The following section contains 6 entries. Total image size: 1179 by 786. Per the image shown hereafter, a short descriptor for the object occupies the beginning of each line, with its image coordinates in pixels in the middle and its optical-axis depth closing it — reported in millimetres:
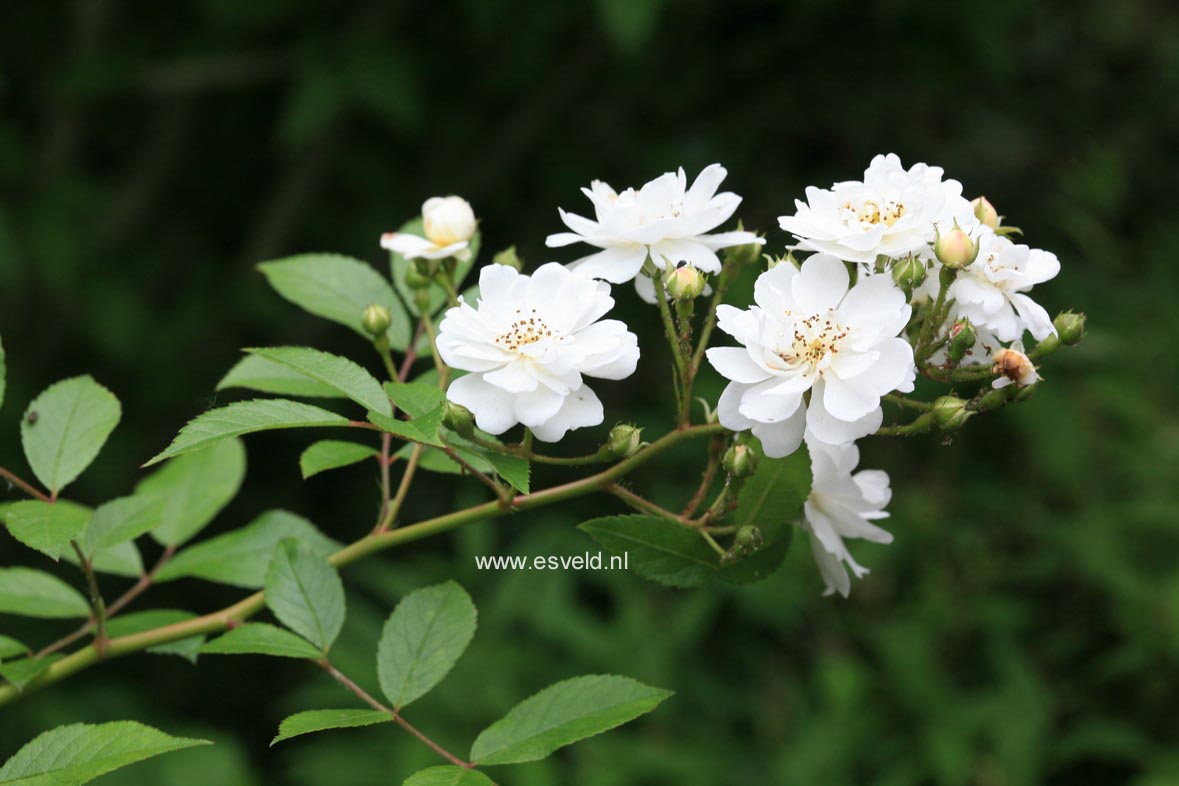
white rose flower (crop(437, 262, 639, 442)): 615
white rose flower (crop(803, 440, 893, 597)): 647
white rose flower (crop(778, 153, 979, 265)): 621
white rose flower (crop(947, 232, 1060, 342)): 623
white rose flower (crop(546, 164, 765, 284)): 640
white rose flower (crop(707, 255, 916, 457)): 609
